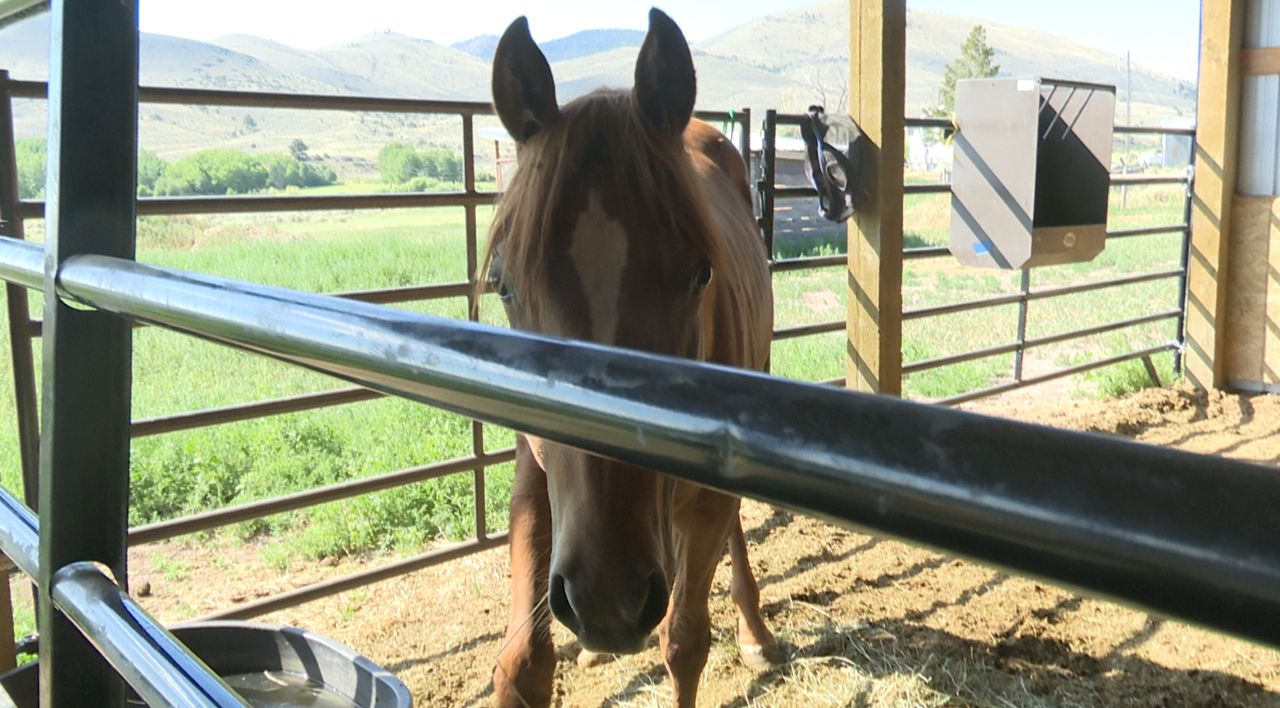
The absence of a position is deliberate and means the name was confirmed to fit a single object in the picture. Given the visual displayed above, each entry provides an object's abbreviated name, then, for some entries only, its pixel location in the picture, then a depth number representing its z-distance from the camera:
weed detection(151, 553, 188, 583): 3.71
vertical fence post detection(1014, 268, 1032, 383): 5.41
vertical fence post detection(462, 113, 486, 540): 3.19
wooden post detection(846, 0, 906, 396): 3.83
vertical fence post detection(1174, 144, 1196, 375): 6.46
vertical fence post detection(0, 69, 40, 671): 2.38
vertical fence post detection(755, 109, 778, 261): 4.07
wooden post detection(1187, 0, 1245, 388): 5.98
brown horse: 1.15
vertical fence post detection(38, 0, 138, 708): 0.78
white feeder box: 4.52
